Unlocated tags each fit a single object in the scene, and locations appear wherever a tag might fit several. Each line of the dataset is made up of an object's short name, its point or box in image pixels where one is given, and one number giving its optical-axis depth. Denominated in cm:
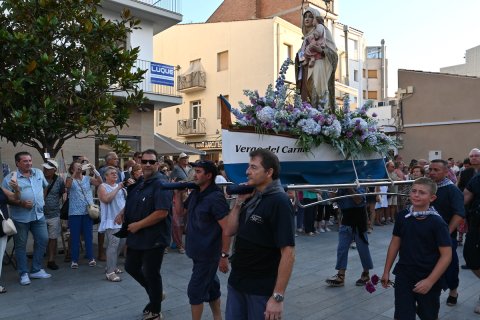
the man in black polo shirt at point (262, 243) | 299
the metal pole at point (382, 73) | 4659
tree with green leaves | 701
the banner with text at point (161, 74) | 1504
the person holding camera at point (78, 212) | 741
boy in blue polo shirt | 375
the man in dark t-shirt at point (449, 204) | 500
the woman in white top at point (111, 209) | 658
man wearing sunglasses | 466
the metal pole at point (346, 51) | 3410
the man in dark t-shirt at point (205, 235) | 414
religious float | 448
